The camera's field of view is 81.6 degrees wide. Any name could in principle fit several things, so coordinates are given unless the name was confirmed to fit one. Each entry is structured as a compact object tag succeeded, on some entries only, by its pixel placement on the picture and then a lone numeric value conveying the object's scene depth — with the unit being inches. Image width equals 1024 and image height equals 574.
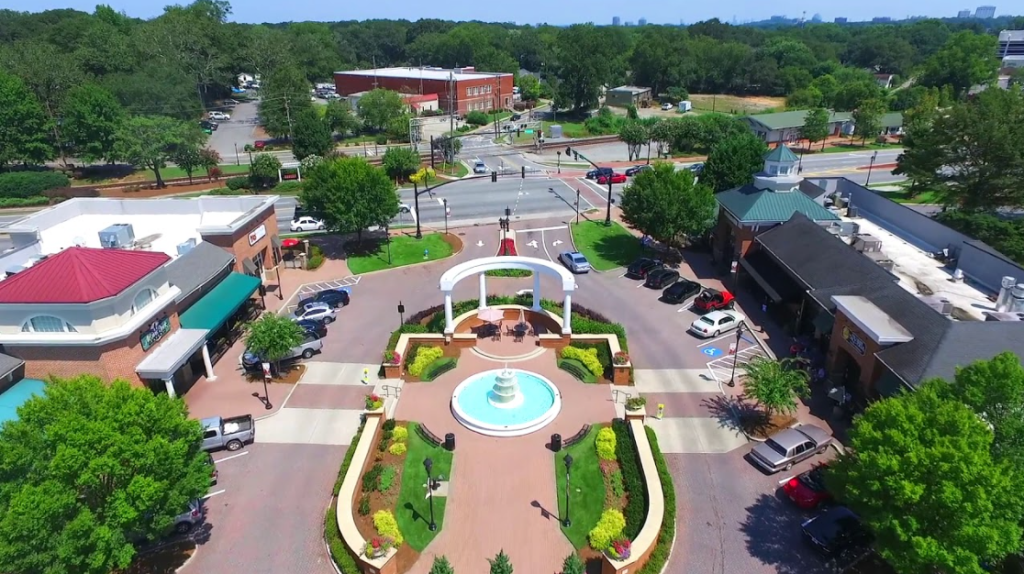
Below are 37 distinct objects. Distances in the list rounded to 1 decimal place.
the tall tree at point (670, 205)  1774.1
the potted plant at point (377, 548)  807.1
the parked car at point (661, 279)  1743.4
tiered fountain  1115.3
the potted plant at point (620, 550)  791.7
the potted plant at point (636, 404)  1114.1
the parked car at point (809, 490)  926.4
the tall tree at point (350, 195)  1865.2
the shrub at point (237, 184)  2859.3
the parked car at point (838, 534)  833.5
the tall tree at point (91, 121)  2992.1
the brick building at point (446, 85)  4916.3
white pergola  1369.3
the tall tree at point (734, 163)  2068.2
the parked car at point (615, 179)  2928.2
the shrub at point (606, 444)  1039.6
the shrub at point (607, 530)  852.6
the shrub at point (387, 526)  869.8
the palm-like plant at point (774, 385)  1072.8
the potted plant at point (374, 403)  1119.6
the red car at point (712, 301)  1579.7
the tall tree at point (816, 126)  3476.9
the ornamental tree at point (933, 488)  641.0
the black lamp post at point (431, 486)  841.5
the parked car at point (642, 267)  1811.0
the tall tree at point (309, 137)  3029.0
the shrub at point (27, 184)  2812.5
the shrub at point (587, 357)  1298.0
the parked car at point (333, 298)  1625.2
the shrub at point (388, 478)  970.5
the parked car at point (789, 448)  1010.7
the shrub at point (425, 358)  1305.4
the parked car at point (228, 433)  1061.8
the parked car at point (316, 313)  1534.2
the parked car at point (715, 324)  1453.0
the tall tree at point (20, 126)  2947.8
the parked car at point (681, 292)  1643.7
